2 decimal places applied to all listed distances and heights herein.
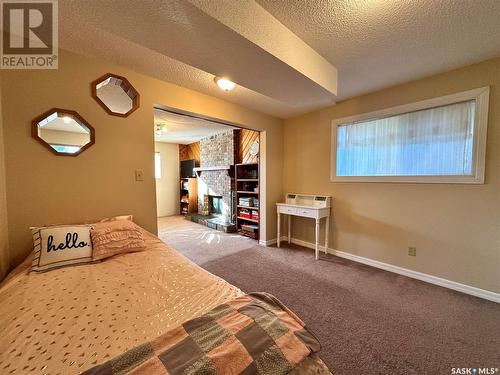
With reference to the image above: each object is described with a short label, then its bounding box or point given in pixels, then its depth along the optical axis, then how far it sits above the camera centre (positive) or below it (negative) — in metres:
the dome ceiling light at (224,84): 2.29 +1.13
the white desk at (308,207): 3.08 -0.46
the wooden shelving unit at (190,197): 6.48 -0.61
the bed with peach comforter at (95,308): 0.74 -0.67
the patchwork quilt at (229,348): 0.66 -0.64
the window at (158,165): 6.34 +0.43
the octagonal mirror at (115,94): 1.97 +0.92
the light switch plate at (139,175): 2.20 +0.03
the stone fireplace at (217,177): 4.89 +0.05
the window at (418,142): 2.11 +0.50
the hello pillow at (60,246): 1.41 -0.53
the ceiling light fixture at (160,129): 4.40 +1.18
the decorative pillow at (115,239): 1.58 -0.52
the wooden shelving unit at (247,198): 4.26 -0.43
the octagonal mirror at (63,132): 1.71 +0.42
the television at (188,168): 6.45 +0.36
